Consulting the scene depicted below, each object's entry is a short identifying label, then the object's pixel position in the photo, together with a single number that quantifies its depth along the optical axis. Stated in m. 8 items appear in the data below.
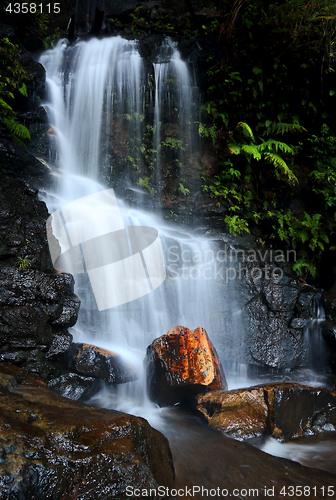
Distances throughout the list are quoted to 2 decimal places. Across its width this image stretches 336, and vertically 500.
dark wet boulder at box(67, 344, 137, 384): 4.38
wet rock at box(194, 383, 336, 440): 4.10
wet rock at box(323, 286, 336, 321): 6.64
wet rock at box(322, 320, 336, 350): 6.25
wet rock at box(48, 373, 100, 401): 4.12
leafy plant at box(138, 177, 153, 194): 9.45
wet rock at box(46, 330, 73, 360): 4.33
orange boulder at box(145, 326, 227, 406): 4.48
